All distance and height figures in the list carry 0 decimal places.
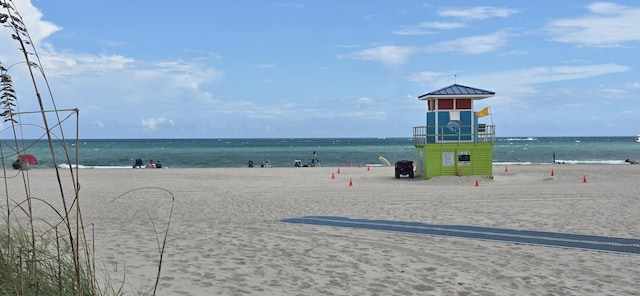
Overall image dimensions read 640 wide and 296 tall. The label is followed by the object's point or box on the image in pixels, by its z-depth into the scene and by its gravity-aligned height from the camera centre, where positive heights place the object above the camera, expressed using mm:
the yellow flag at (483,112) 24109 +1563
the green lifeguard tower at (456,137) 24281 +552
